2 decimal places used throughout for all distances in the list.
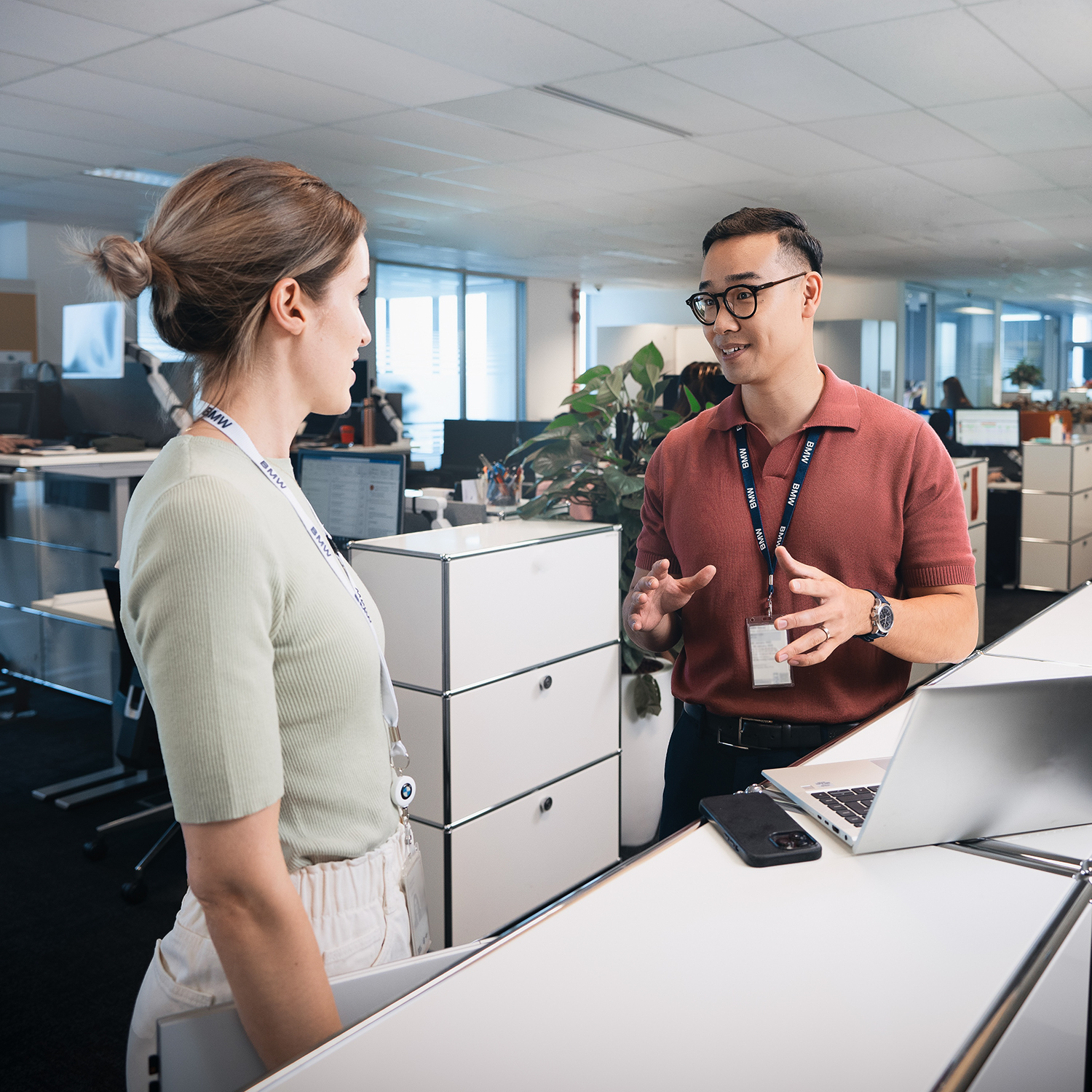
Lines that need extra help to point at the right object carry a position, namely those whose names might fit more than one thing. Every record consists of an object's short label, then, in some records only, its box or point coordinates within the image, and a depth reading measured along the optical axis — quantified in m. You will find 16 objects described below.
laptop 0.95
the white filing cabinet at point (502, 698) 2.30
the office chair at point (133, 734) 2.74
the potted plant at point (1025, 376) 12.59
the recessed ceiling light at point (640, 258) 9.60
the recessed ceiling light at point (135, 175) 6.00
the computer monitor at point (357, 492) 2.79
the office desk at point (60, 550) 4.48
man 1.55
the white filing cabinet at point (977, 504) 5.06
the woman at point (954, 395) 8.50
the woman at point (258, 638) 0.83
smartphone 1.04
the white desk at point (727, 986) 0.74
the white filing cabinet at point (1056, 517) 6.66
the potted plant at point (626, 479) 2.93
